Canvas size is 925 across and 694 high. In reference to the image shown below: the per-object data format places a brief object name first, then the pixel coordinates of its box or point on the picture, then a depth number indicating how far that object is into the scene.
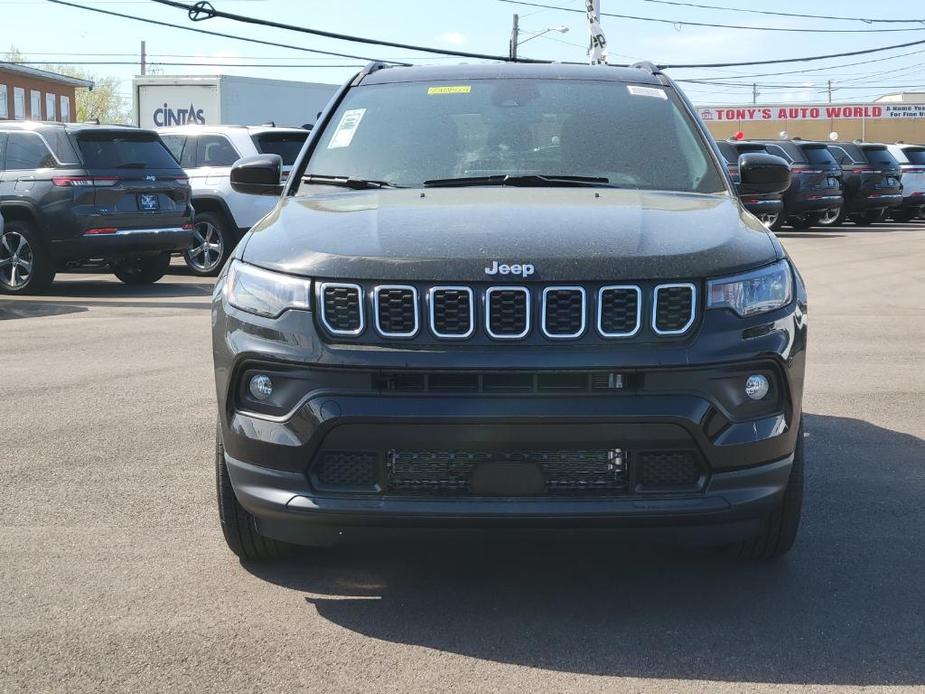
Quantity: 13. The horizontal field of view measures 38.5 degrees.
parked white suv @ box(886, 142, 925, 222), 31.30
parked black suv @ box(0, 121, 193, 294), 14.38
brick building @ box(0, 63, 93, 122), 64.50
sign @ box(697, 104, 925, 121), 75.19
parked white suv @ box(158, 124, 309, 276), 16.50
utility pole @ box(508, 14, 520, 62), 55.06
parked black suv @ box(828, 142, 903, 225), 28.95
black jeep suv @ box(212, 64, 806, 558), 3.64
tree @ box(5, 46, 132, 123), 106.12
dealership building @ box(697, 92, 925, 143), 75.44
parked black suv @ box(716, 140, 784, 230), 24.14
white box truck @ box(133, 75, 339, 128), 26.66
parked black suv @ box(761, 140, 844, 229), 26.64
